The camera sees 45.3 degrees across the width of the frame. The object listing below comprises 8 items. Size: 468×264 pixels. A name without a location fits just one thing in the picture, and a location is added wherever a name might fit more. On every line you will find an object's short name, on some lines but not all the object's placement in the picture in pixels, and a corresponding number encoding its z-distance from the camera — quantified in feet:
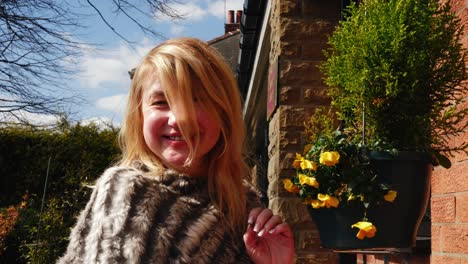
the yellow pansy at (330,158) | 5.10
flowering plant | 5.04
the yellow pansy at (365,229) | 4.97
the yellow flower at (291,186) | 5.64
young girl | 4.51
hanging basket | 5.12
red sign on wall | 10.40
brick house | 9.83
